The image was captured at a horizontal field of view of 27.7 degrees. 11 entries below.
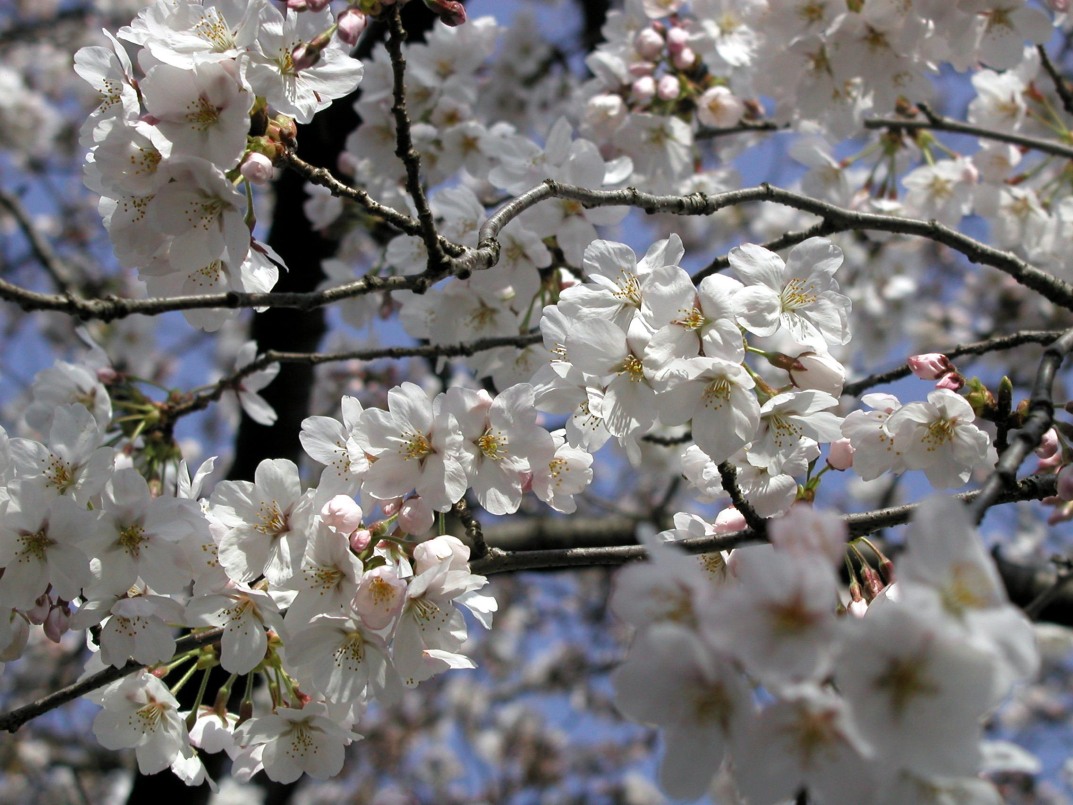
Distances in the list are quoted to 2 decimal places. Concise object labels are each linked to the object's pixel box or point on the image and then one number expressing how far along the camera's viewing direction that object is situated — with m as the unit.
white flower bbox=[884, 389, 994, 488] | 0.74
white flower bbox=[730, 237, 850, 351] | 0.73
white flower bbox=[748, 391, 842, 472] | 0.72
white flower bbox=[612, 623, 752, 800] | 0.60
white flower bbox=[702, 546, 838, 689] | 0.59
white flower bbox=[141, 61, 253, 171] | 0.71
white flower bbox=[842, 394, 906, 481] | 0.74
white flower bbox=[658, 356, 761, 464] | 0.71
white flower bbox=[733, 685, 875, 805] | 0.59
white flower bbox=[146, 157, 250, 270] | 0.71
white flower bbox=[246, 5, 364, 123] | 0.73
